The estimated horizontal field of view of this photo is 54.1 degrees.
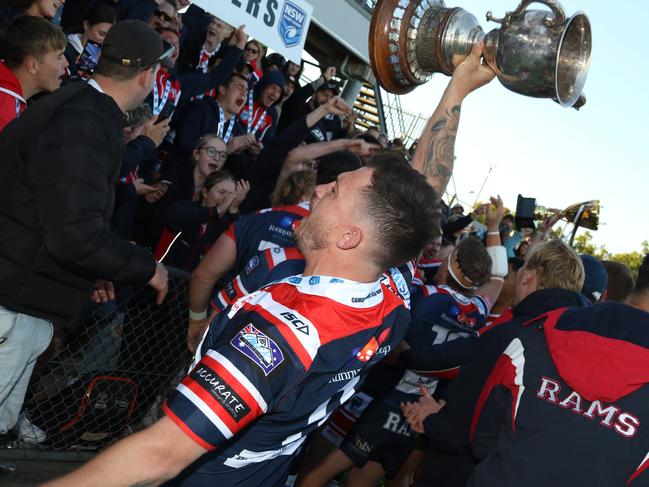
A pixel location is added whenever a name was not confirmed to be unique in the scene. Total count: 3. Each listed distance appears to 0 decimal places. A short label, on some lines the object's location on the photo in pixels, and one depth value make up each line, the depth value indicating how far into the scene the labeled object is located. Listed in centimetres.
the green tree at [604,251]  2492
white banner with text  570
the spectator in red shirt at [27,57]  320
